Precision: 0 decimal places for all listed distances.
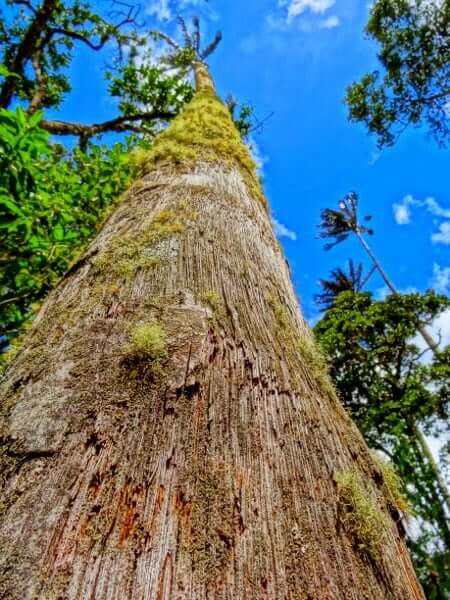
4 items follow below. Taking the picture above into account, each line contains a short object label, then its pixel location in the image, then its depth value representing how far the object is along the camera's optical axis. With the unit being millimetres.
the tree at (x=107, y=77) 7465
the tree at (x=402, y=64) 9867
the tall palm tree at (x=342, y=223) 21625
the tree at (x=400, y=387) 9898
